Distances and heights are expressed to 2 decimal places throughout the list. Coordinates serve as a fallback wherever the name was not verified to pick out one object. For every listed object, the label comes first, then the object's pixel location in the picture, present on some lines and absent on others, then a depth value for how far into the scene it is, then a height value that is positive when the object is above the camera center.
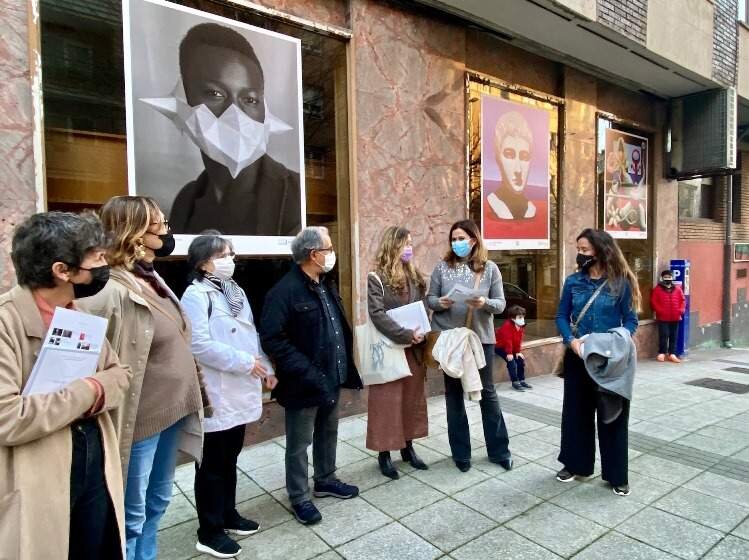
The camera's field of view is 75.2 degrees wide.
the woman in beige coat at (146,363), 2.03 -0.46
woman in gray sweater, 3.79 -0.49
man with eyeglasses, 2.95 -0.55
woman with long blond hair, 3.57 -0.76
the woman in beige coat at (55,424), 1.48 -0.52
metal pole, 10.82 -0.35
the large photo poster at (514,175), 6.54 +1.17
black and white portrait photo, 3.96 +1.22
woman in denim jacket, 3.45 -0.59
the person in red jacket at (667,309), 8.92 -0.96
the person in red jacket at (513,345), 6.36 -1.15
